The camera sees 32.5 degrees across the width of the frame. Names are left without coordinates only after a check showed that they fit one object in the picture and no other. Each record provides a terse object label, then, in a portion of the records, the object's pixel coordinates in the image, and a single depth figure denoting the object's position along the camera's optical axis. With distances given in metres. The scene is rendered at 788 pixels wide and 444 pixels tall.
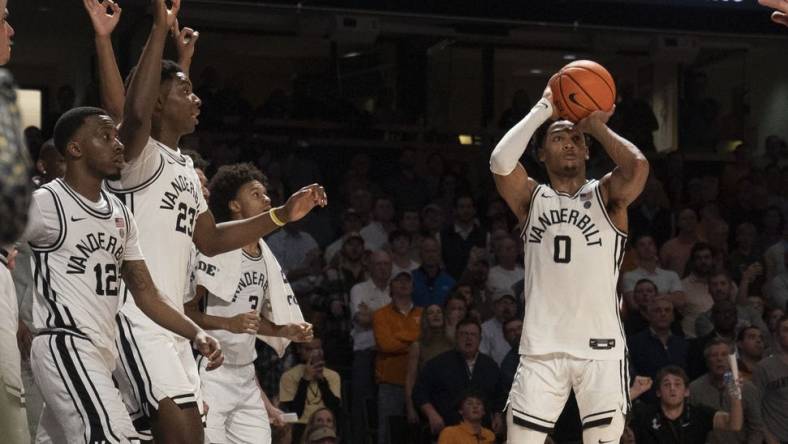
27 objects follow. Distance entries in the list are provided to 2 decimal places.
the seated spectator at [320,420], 10.18
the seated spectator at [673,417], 10.63
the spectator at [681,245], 13.48
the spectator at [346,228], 12.63
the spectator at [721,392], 11.10
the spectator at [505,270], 12.44
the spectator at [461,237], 13.05
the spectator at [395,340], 11.17
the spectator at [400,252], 12.41
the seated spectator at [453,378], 10.81
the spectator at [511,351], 11.05
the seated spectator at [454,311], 11.36
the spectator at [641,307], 11.92
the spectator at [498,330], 11.60
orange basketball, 7.09
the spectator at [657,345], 11.55
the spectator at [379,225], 12.98
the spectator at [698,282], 12.73
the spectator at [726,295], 12.48
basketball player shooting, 6.86
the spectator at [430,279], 12.16
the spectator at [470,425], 10.27
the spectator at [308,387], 10.54
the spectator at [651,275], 12.54
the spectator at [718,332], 11.67
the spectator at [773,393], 11.40
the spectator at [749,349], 11.73
